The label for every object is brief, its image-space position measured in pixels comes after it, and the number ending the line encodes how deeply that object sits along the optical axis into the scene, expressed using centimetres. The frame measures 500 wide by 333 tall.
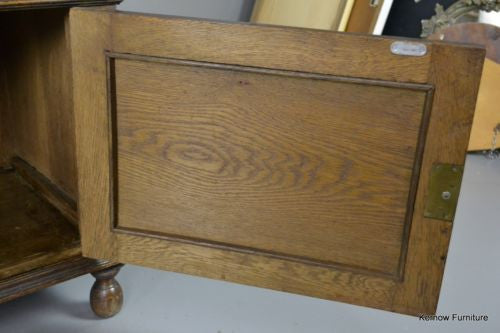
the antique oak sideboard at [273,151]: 101
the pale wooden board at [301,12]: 275
